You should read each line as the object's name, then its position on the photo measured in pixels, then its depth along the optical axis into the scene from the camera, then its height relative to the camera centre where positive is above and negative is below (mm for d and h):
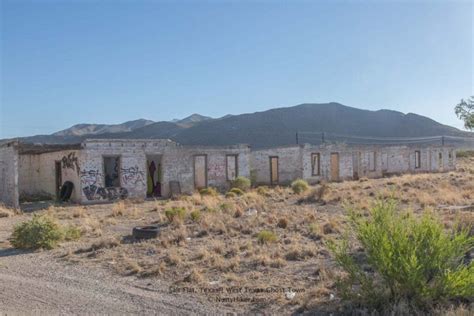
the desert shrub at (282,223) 12164 -2005
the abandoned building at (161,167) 21672 -1038
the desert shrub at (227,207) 15345 -1973
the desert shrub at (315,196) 18828 -2084
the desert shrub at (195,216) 13438 -1952
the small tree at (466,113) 19047 +1248
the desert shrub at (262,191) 22808 -2182
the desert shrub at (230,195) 21659 -2229
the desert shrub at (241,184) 25997 -2012
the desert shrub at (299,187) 23375 -2058
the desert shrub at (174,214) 13273 -1897
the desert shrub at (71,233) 11227 -2016
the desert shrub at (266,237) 10094 -1987
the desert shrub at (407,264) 5277 -1416
